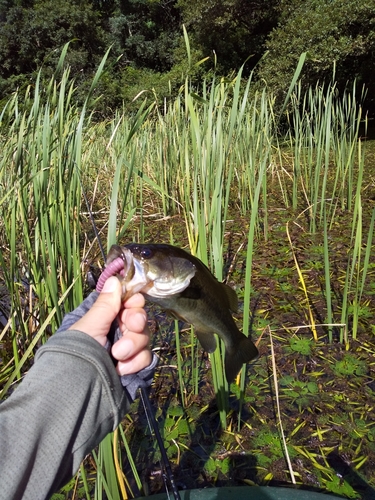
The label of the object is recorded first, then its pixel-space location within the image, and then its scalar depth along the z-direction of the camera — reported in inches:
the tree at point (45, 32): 633.0
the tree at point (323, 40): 328.2
